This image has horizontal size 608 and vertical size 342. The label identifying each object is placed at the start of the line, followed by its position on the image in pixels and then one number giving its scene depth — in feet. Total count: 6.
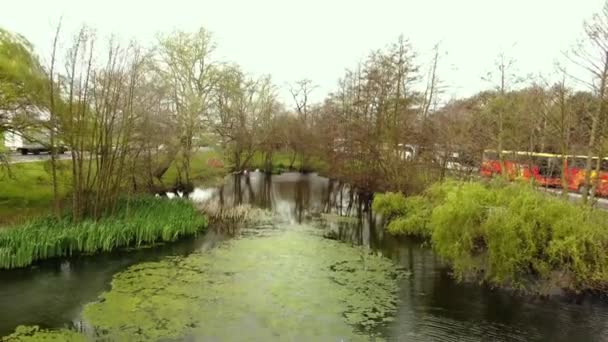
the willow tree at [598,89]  37.88
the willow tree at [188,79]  81.61
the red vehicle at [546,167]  56.70
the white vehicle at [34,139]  47.60
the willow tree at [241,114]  96.89
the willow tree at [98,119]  43.91
